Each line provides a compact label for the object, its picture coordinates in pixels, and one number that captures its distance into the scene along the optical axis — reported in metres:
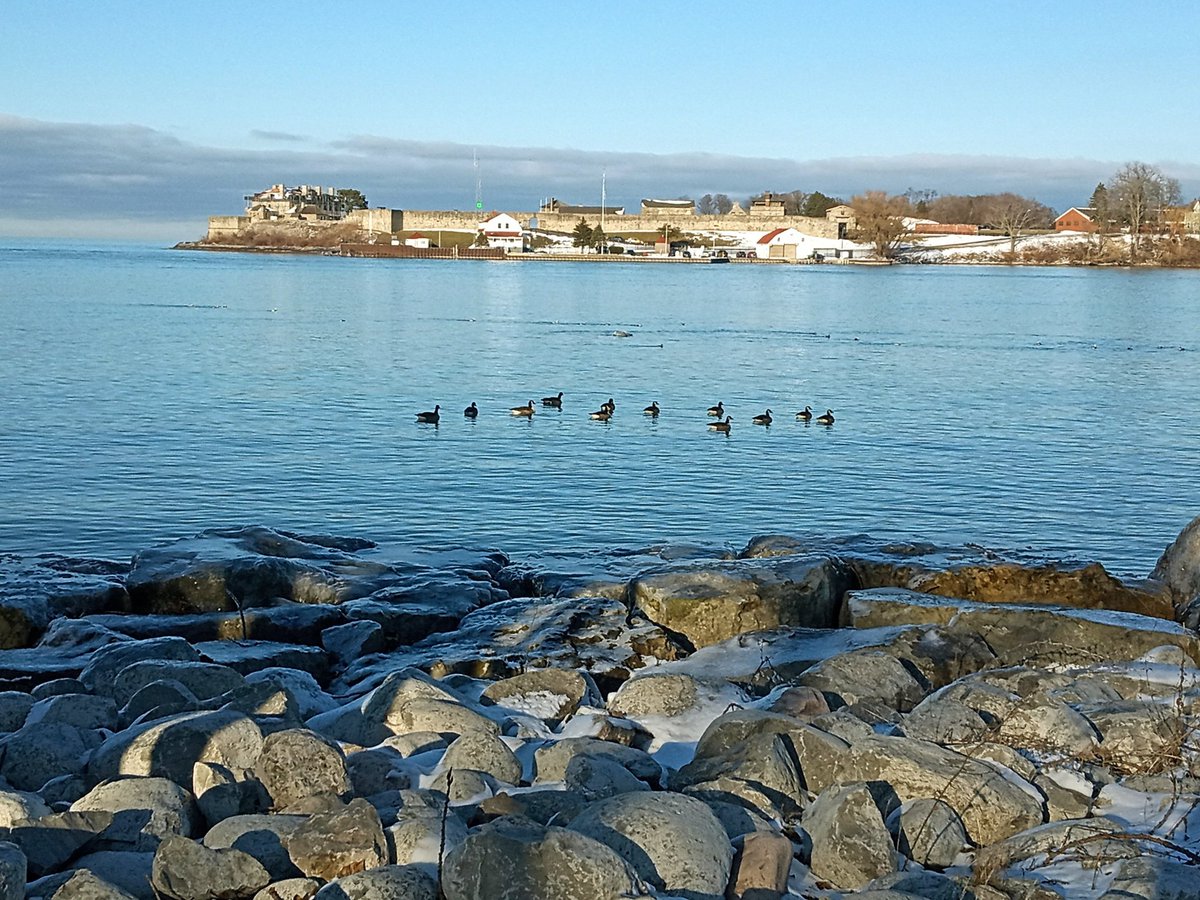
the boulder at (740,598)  10.23
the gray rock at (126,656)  8.22
